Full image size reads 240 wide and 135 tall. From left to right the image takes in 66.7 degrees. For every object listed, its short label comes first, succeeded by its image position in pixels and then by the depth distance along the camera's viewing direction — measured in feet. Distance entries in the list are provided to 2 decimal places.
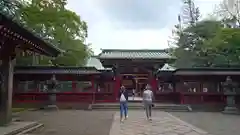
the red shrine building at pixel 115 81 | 52.98
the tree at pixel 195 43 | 76.40
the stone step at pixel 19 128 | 20.65
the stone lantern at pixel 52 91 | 48.80
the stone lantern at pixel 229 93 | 44.94
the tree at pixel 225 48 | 58.70
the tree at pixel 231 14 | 63.55
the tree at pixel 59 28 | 58.23
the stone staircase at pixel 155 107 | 49.38
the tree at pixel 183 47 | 82.93
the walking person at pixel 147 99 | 31.07
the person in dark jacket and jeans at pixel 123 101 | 30.47
